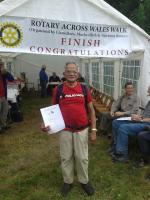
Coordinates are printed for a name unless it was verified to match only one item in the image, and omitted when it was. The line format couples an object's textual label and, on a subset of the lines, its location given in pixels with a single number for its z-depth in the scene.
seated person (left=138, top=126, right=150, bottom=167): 3.17
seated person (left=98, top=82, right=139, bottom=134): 3.87
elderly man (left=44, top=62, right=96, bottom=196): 2.48
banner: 3.39
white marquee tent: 3.40
